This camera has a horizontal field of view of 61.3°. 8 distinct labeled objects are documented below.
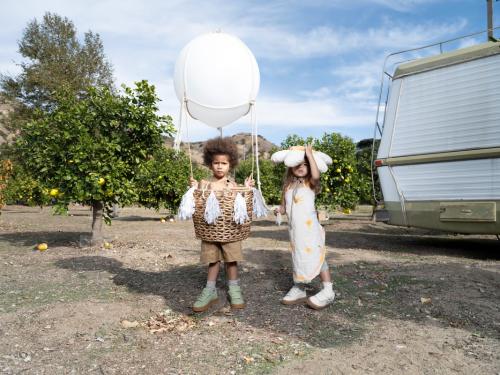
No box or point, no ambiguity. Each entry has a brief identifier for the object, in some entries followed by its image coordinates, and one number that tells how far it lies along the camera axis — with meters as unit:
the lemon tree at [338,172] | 15.37
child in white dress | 4.66
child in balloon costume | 4.62
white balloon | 4.80
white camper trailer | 7.27
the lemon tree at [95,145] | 8.12
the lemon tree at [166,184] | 17.84
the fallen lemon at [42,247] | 8.42
